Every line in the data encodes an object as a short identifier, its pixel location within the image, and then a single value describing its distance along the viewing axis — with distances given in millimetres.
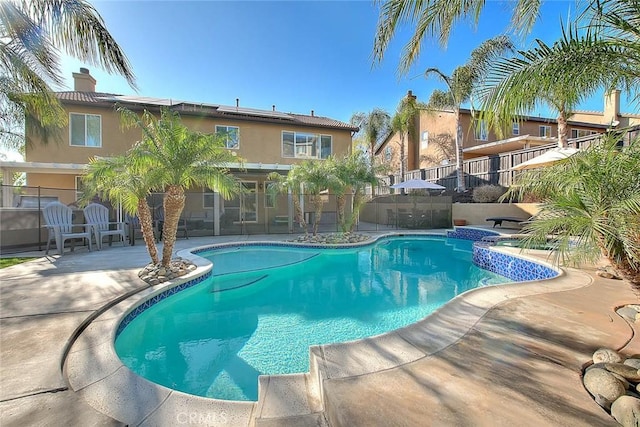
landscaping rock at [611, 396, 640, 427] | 1835
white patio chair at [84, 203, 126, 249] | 8945
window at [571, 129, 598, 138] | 22203
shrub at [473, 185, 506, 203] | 15180
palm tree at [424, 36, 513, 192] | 14280
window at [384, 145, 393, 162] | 27375
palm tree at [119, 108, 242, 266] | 5824
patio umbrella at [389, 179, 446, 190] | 15730
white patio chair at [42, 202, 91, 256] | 7915
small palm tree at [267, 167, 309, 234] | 11082
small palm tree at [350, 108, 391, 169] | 23656
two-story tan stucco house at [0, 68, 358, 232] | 12422
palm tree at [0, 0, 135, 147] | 6777
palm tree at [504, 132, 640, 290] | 2611
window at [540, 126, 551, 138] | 22086
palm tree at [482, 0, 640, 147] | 2617
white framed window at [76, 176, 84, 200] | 13164
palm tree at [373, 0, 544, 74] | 3734
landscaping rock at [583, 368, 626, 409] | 2057
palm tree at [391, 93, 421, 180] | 20531
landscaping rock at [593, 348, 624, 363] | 2500
